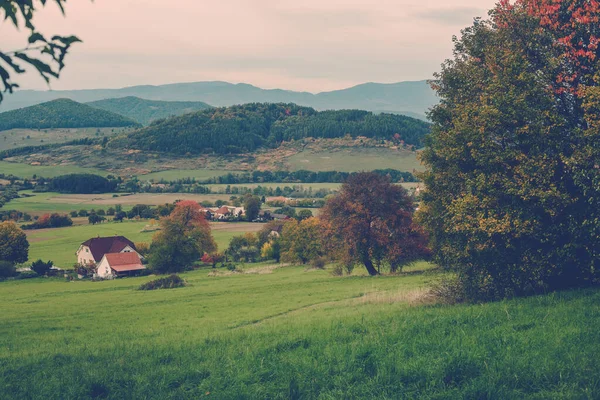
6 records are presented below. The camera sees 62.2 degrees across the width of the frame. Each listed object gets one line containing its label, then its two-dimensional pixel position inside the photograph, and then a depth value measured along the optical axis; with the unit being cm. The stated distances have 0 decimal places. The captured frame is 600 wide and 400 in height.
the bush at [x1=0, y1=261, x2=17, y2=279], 7256
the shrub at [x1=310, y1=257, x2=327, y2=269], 6822
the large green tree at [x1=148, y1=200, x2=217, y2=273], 7544
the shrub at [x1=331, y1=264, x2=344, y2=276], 5501
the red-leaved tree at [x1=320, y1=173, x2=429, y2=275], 5025
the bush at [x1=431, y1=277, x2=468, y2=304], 2017
